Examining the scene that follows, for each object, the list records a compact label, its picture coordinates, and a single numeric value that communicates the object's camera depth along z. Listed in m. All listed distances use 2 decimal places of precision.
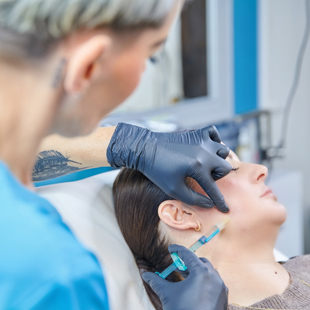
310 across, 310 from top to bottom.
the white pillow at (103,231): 1.02
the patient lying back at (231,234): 1.08
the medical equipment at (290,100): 2.49
